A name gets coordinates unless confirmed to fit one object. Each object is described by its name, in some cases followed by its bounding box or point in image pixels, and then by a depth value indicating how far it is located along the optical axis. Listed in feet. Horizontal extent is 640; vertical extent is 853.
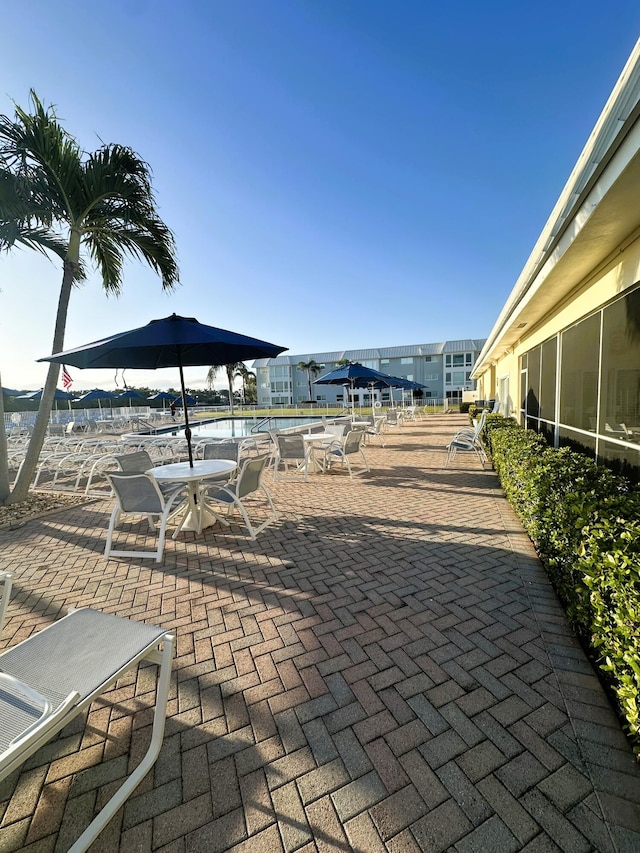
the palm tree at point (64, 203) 16.99
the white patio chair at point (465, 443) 26.14
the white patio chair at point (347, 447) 22.90
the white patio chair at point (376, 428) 36.65
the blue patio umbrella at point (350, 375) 38.10
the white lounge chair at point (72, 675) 3.71
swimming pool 55.54
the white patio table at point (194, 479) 13.03
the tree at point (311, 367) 170.68
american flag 52.53
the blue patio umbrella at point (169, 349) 12.05
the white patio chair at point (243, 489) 13.53
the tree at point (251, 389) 193.26
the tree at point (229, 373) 144.85
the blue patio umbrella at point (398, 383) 51.88
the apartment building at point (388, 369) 148.66
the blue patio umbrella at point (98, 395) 59.60
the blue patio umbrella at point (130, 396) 60.98
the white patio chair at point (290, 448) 22.16
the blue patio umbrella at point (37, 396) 59.62
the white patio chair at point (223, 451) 19.10
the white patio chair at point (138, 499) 11.94
